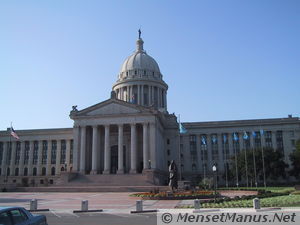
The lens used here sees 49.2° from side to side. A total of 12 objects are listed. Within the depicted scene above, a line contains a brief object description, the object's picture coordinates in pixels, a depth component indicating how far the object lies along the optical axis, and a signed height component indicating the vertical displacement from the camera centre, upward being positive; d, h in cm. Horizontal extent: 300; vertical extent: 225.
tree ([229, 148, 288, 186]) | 6900 +143
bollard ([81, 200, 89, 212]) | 2508 -244
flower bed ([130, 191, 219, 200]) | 3428 -251
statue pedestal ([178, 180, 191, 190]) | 5072 -215
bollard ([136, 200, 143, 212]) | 2404 -245
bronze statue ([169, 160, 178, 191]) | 4012 -50
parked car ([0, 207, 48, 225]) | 1041 -144
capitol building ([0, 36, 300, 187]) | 7025 +760
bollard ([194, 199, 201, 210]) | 2332 -235
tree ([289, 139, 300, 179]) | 6986 +168
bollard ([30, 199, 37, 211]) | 2639 -251
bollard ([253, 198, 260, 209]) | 2250 -224
